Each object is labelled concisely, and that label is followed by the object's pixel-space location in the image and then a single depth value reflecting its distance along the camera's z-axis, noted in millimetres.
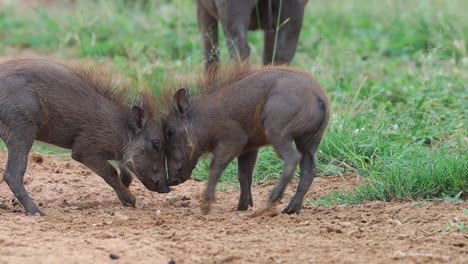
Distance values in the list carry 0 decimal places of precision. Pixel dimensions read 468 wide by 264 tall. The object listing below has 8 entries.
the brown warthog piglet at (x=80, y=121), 12172
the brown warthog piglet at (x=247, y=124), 11778
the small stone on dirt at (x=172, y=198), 13555
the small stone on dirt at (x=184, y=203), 13266
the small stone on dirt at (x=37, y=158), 15366
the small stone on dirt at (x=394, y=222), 11219
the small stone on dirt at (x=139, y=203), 12969
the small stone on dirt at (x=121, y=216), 11629
